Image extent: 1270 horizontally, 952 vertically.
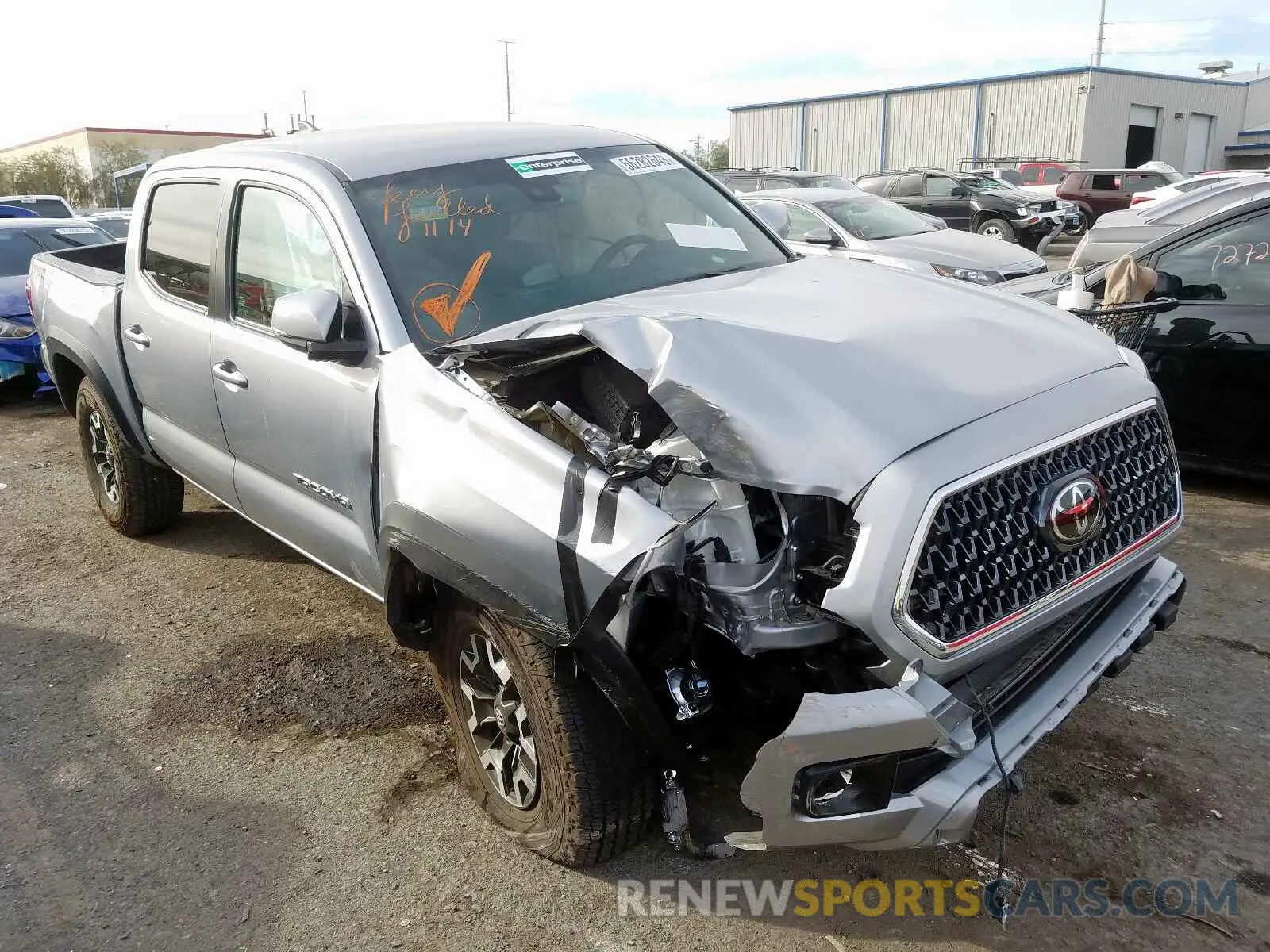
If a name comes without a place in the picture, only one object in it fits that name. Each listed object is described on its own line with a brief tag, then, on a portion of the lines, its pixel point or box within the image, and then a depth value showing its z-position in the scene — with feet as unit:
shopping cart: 13.78
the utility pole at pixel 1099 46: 173.68
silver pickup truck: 7.09
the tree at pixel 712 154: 180.51
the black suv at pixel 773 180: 47.32
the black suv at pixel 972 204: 64.69
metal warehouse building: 124.57
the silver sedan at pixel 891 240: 30.42
